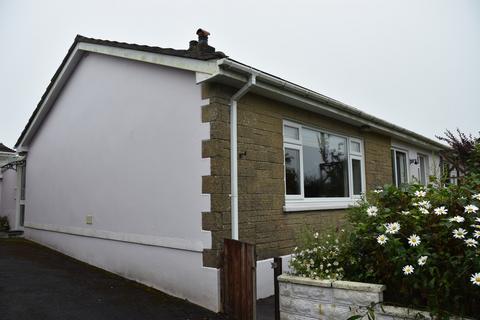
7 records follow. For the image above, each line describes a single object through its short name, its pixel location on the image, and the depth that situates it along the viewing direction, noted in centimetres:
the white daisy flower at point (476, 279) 286
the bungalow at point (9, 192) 1177
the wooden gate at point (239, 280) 455
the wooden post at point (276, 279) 432
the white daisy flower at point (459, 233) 314
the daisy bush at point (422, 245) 311
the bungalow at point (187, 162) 551
